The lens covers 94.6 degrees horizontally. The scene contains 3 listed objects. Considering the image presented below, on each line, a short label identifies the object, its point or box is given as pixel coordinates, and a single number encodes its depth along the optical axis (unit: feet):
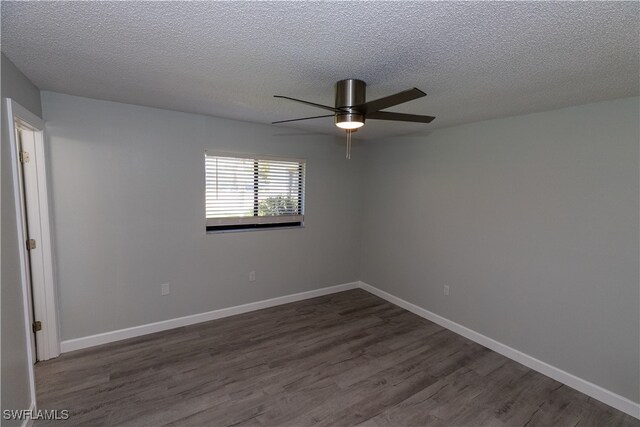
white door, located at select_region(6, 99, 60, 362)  8.03
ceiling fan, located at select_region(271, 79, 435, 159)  5.83
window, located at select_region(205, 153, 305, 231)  11.41
